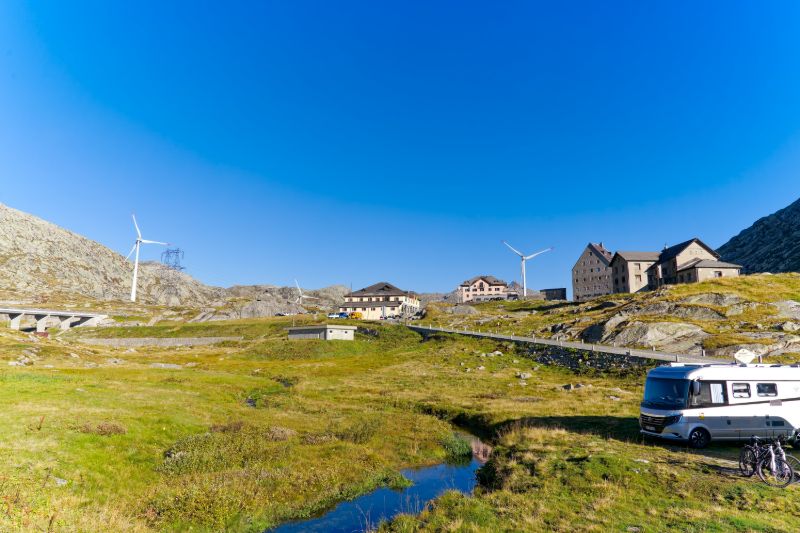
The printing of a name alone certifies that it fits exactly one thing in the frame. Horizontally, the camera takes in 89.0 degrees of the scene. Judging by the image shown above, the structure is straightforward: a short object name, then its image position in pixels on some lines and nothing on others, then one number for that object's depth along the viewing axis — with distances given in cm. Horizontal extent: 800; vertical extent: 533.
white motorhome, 2234
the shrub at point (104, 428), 2304
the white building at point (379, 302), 17525
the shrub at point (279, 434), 2841
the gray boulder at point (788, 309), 6397
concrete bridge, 13262
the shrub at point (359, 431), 2969
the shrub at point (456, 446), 2870
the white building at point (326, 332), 10094
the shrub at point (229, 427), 2938
